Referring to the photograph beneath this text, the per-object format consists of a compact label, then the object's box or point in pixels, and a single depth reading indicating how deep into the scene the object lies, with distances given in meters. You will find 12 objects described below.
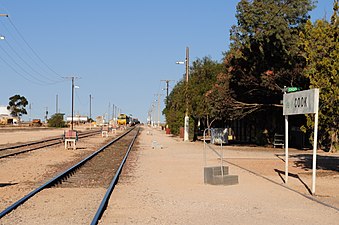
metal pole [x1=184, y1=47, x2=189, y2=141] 47.12
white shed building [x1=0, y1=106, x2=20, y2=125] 150.55
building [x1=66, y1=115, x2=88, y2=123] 165.48
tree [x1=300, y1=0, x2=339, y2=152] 16.47
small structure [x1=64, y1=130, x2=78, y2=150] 36.41
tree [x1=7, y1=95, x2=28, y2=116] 172.75
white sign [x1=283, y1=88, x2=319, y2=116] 13.32
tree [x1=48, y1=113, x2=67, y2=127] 127.94
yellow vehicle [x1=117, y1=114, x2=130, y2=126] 131.04
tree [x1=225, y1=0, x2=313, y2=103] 30.05
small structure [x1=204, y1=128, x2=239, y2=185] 15.68
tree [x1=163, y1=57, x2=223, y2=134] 46.72
